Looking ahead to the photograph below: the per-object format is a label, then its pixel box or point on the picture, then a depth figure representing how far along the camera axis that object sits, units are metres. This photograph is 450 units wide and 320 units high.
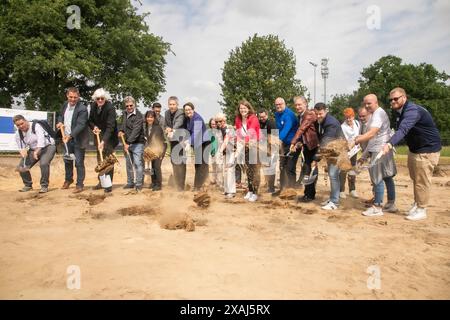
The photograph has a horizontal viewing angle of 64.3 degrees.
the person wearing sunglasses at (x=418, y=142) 5.42
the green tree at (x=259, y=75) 31.38
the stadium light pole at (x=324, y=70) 36.62
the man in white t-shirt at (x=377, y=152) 5.90
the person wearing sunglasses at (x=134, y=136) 7.79
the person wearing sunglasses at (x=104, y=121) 7.68
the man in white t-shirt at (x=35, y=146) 7.73
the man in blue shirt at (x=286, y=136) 7.29
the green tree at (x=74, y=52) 21.16
